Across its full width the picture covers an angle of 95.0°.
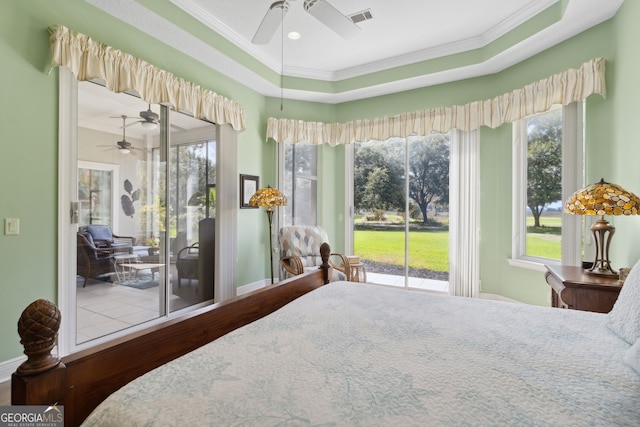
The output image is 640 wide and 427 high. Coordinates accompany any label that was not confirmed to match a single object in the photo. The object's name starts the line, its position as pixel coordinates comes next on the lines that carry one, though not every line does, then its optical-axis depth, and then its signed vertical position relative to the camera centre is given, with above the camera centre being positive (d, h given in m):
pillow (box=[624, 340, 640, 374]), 0.86 -0.43
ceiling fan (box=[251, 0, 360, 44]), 2.07 +1.45
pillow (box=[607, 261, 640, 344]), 1.04 -0.38
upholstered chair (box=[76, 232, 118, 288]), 2.34 -0.39
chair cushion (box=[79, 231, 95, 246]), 2.37 -0.20
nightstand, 1.80 -0.49
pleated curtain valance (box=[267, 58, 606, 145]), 2.62 +1.19
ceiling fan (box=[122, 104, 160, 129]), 2.85 +0.93
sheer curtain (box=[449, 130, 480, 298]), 3.67 -0.01
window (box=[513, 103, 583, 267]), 2.82 +0.33
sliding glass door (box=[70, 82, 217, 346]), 2.41 +0.00
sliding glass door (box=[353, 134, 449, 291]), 4.07 +0.04
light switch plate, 1.93 -0.09
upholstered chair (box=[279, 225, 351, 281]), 3.60 -0.45
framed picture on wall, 3.88 +0.34
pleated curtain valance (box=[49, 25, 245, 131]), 2.11 +1.19
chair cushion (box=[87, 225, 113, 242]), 2.44 -0.17
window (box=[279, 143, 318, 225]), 4.43 +0.47
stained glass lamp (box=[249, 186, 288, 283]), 3.45 +0.17
